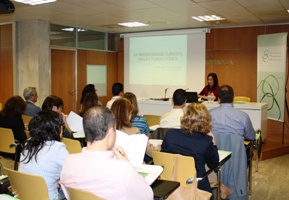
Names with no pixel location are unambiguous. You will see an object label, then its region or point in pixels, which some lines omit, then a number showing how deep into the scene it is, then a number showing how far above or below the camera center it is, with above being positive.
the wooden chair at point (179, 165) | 2.64 -0.73
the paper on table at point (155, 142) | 3.28 -0.67
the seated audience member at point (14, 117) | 4.27 -0.55
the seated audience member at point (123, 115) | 3.29 -0.39
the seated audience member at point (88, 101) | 4.54 -0.34
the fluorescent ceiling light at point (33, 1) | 5.66 +1.28
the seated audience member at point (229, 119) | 3.78 -0.48
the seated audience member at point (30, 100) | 5.11 -0.40
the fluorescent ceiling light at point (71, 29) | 8.53 +1.23
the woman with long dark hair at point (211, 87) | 7.23 -0.22
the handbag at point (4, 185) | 2.34 -0.78
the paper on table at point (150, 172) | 2.21 -0.68
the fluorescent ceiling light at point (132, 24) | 8.07 +1.30
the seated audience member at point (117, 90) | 5.74 -0.24
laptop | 6.54 -0.40
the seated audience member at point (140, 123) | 3.88 -0.55
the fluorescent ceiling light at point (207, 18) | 7.02 +1.29
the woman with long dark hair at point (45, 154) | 2.34 -0.56
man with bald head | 1.71 -0.49
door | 8.24 -0.01
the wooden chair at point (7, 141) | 4.07 -0.82
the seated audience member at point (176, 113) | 3.84 -0.43
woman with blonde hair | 2.75 -0.54
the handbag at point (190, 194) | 2.39 -0.85
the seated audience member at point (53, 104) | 4.47 -0.38
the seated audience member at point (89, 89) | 6.08 -0.24
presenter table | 5.99 -0.64
